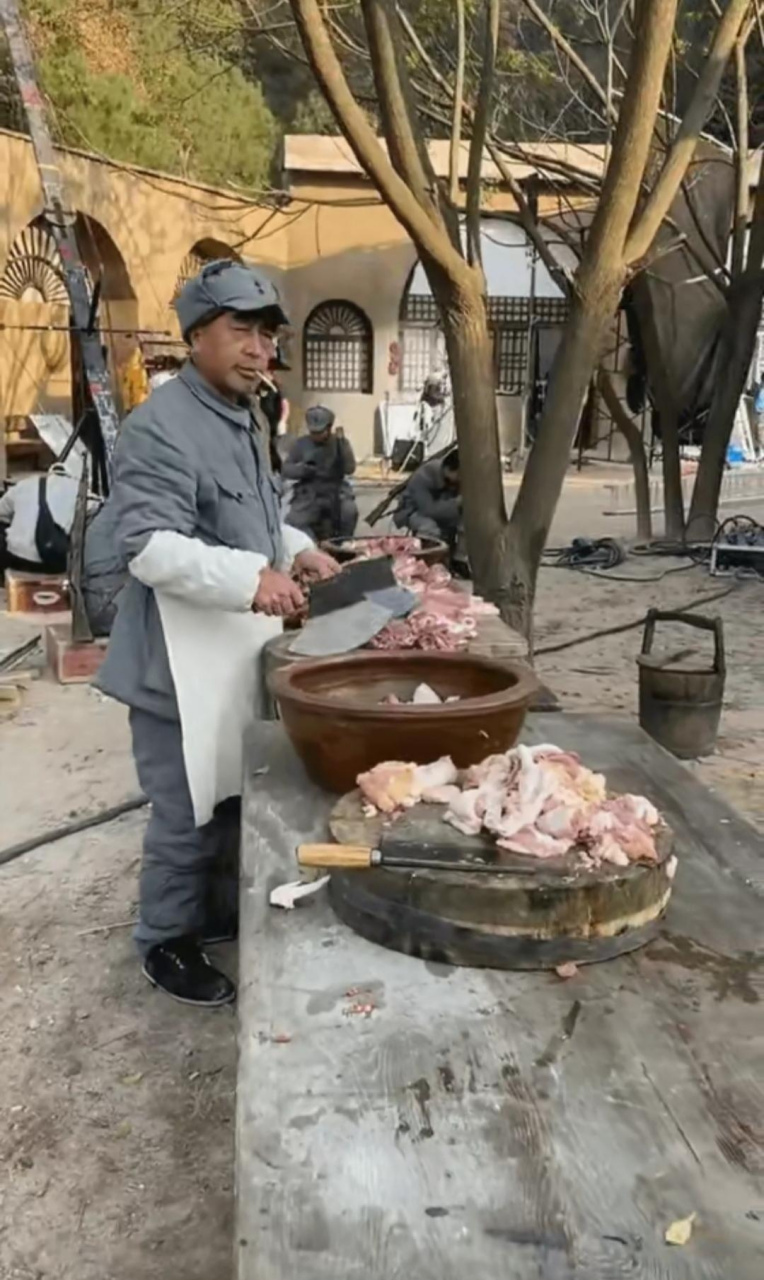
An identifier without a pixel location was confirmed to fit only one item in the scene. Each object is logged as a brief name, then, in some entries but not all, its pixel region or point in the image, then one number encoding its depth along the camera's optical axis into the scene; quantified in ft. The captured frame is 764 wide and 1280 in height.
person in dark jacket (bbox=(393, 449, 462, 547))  33.47
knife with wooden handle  5.95
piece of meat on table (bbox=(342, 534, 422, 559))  18.45
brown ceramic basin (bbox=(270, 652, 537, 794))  7.17
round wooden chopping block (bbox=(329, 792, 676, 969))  5.76
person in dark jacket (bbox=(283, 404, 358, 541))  36.45
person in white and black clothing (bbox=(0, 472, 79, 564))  28.55
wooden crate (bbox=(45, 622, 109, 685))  22.61
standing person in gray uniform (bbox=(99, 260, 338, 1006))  9.11
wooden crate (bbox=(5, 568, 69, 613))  27.91
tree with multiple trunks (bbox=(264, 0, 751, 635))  16.46
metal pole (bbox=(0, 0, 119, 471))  29.04
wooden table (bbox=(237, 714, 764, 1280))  4.09
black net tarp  39.09
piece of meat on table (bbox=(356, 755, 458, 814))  6.77
